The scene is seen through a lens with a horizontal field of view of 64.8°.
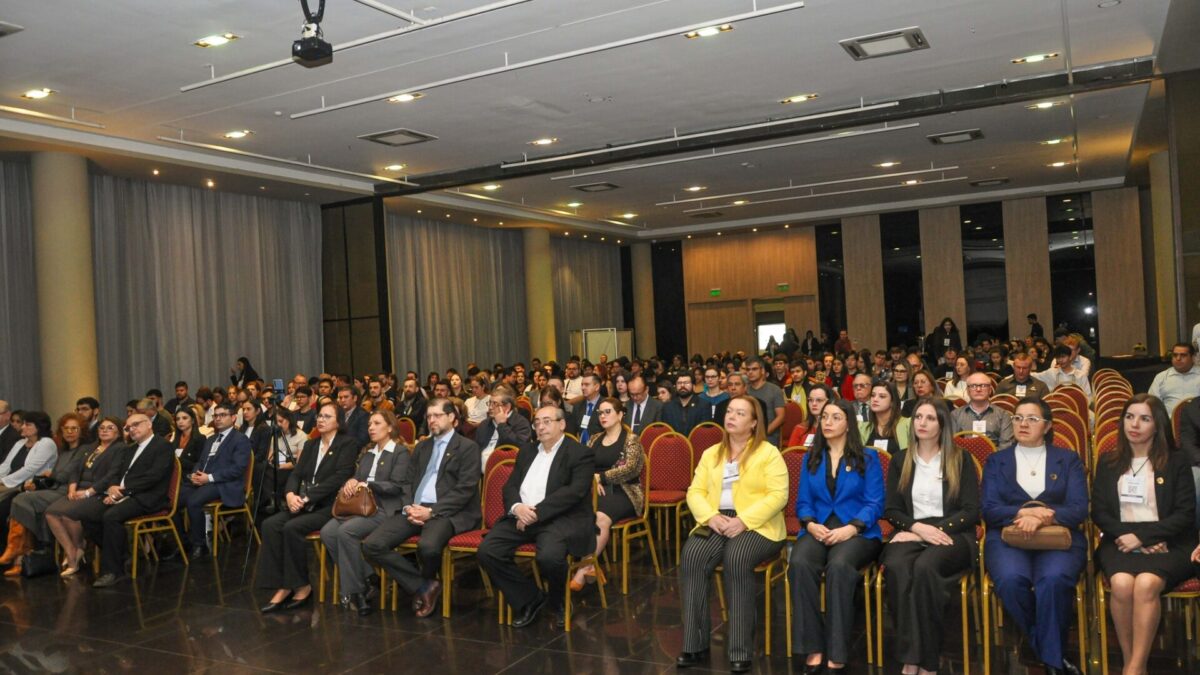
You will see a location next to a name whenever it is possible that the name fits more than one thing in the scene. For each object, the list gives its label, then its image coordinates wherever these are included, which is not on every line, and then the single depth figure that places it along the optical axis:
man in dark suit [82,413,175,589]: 6.90
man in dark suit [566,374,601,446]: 7.89
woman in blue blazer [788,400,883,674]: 4.28
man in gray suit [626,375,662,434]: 7.98
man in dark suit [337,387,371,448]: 8.87
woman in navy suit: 4.02
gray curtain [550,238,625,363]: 22.91
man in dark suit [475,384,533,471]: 7.40
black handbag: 7.14
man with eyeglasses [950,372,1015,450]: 5.98
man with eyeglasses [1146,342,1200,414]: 7.51
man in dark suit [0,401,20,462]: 8.12
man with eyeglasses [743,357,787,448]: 7.94
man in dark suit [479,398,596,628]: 5.29
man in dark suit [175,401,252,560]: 7.55
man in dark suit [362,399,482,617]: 5.59
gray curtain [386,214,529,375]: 18.34
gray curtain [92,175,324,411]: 13.34
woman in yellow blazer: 4.46
